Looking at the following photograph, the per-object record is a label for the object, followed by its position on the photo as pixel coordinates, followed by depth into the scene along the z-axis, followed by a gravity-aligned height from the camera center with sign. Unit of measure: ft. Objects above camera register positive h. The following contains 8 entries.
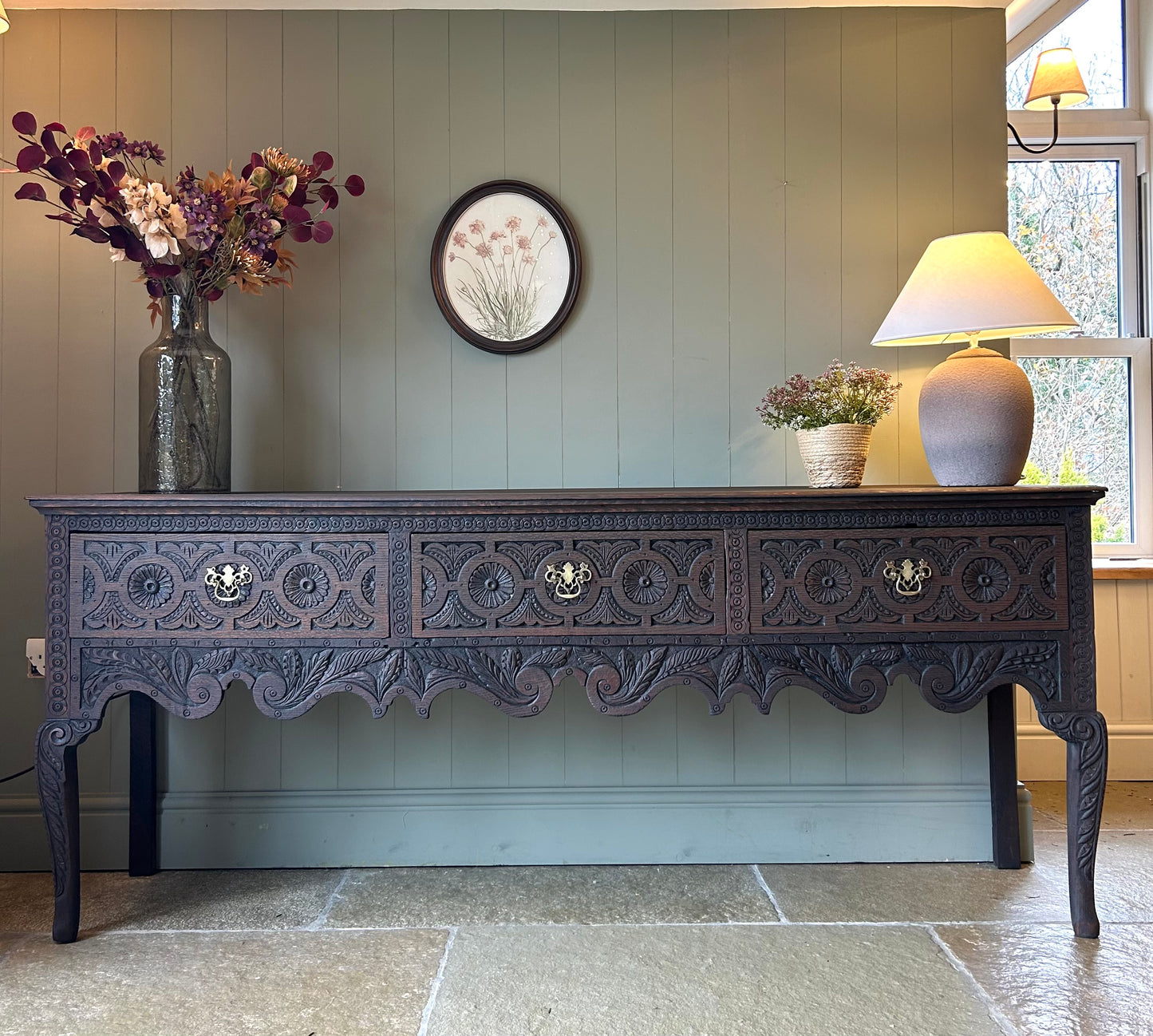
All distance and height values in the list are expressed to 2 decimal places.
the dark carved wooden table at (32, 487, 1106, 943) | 5.44 -0.46
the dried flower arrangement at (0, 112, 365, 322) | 5.66 +2.27
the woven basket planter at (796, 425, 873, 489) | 6.09 +0.55
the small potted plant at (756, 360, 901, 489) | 6.11 +0.84
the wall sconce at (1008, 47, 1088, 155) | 8.73 +4.61
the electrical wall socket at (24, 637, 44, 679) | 6.82 -0.93
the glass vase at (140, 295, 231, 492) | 6.00 +0.91
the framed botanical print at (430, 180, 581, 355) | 7.04 +2.23
